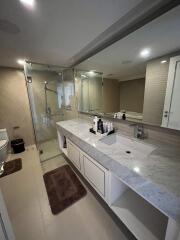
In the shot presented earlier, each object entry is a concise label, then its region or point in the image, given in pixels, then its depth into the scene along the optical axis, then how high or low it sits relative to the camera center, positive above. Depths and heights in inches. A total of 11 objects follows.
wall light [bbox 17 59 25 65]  87.2 +31.1
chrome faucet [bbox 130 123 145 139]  52.6 -15.7
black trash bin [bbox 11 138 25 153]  111.8 -45.2
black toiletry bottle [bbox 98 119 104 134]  64.1 -16.4
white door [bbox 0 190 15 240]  30.6 -35.3
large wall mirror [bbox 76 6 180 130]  40.5 +11.5
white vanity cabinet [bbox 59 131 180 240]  40.9 -46.6
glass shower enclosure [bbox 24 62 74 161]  106.2 -0.5
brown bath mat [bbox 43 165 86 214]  59.6 -54.3
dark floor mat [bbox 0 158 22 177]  86.8 -54.4
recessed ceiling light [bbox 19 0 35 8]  34.6 +30.5
